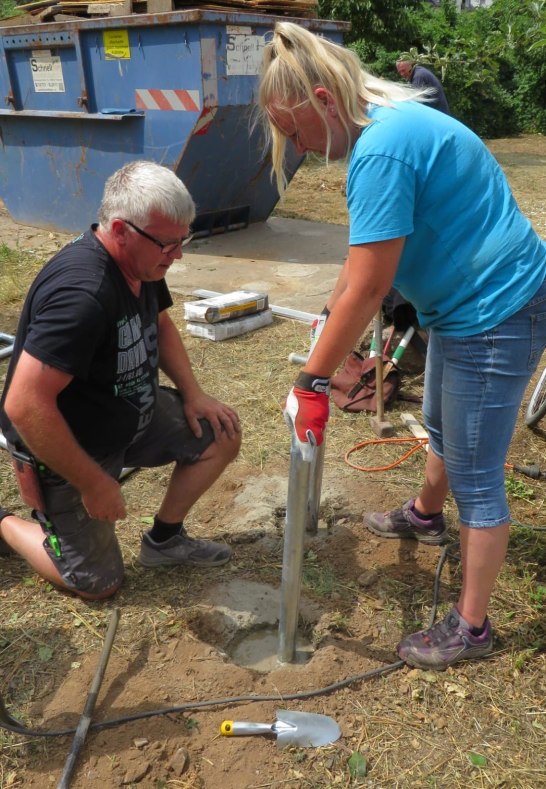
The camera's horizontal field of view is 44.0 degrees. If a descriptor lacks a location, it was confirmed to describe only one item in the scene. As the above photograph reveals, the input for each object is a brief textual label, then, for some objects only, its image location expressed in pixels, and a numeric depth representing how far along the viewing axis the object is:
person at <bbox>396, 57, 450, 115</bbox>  6.75
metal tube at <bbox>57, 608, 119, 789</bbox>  1.98
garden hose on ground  2.09
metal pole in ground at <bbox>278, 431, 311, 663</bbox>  2.10
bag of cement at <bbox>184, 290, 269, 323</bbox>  5.09
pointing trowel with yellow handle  2.11
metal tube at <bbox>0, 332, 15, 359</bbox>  4.68
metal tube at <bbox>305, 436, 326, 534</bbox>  2.91
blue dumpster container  6.10
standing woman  1.80
